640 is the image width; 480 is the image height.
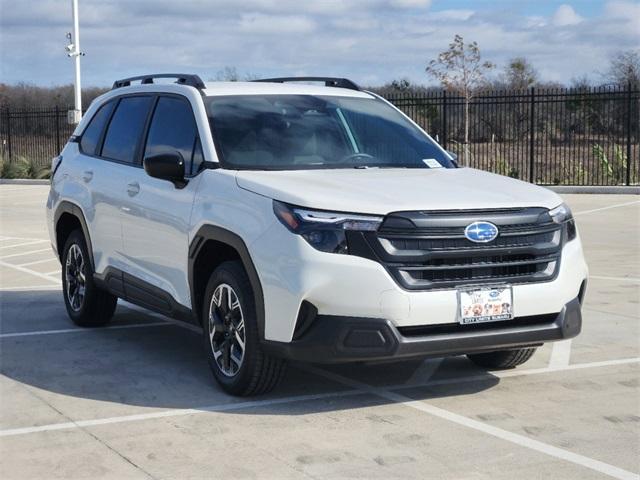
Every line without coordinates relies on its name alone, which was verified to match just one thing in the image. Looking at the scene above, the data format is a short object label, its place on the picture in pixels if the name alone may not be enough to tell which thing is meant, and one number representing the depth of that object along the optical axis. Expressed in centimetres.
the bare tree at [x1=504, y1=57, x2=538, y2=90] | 4516
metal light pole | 3062
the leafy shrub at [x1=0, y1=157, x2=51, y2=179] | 3077
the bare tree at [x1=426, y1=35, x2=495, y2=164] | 2891
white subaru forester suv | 562
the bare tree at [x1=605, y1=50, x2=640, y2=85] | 4438
